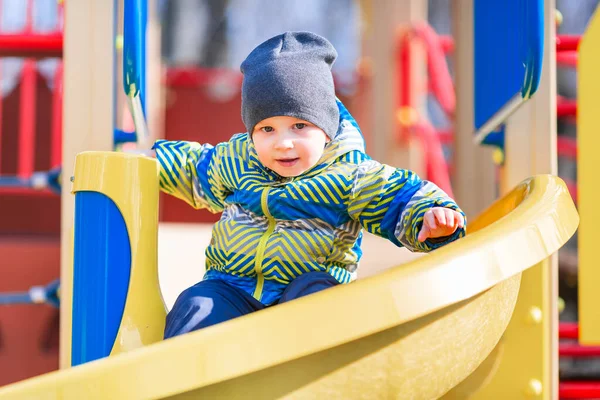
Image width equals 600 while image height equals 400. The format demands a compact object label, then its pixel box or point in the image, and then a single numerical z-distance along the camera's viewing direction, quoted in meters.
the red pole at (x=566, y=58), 4.55
